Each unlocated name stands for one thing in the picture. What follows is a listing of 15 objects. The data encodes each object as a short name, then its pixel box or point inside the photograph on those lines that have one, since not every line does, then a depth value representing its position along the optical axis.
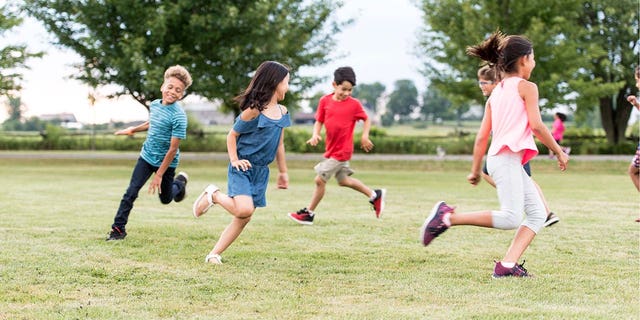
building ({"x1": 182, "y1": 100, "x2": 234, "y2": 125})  80.62
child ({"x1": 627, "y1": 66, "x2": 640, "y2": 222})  10.98
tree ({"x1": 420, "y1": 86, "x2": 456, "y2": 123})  95.85
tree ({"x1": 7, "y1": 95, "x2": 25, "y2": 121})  57.91
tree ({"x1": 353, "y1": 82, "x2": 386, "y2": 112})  118.69
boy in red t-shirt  10.63
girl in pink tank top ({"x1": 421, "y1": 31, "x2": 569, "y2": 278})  6.14
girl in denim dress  6.90
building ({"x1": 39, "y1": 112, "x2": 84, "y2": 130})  50.88
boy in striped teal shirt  8.26
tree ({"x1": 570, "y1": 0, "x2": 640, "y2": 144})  37.53
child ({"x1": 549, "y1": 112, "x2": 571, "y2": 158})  29.30
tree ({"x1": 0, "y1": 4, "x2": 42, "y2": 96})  28.11
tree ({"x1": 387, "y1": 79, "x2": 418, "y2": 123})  118.81
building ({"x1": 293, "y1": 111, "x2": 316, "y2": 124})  91.05
